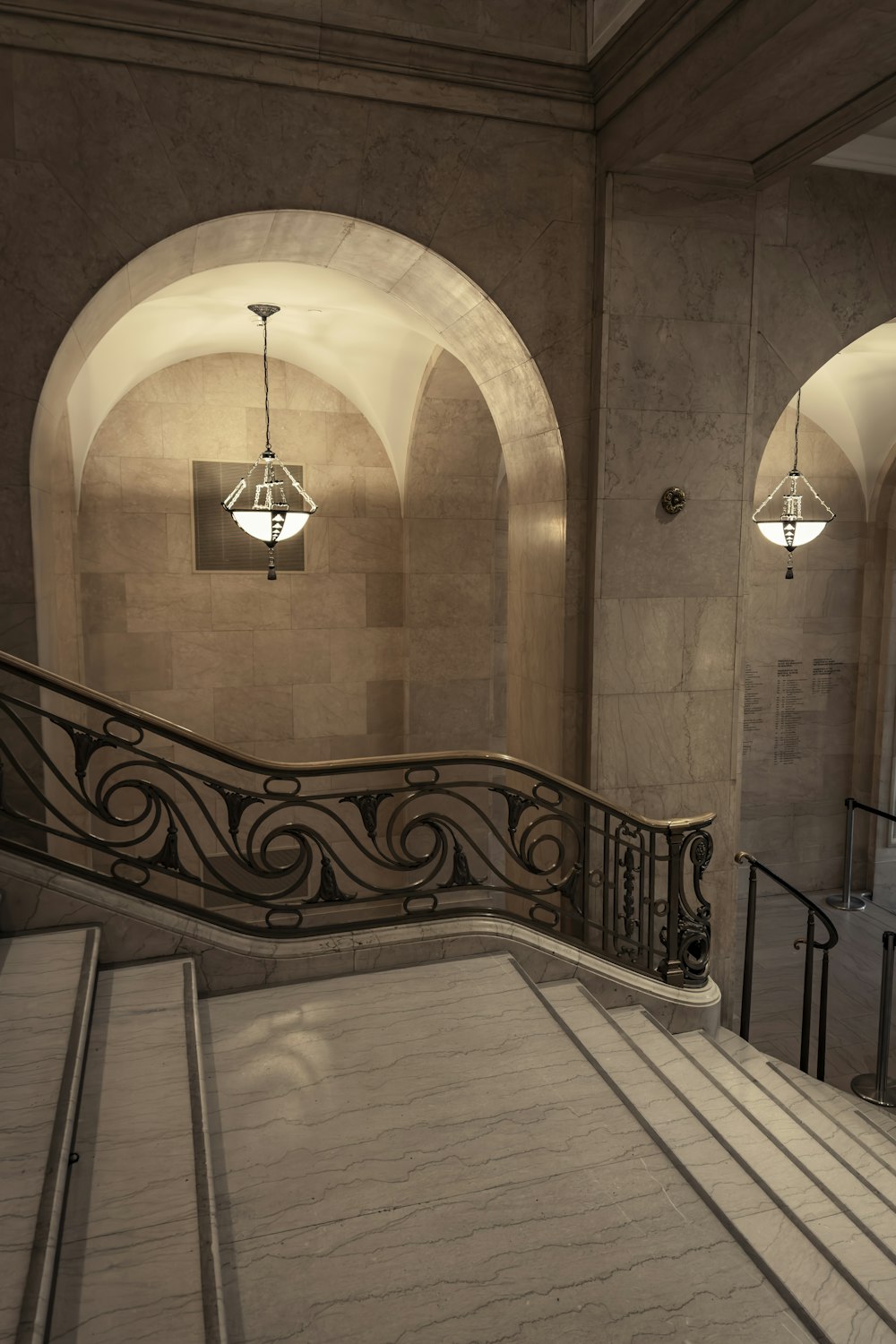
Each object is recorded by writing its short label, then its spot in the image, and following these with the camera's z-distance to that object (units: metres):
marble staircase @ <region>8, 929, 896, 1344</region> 2.51
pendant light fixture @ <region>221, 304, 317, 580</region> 7.28
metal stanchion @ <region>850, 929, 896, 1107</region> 5.78
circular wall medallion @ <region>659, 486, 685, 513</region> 5.39
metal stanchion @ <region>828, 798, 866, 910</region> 10.11
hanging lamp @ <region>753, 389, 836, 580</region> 8.18
